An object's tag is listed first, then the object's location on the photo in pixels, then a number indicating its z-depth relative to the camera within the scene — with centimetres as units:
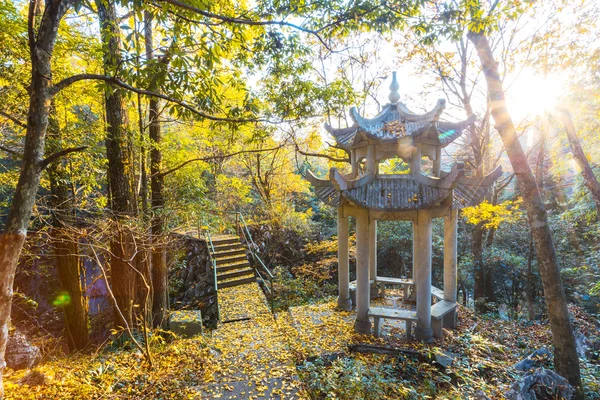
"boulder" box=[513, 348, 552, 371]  477
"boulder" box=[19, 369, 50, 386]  353
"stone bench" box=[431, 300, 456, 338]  604
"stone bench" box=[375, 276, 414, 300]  804
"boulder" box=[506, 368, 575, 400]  357
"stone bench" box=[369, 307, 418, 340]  592
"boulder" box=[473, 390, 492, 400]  353
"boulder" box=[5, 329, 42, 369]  457
